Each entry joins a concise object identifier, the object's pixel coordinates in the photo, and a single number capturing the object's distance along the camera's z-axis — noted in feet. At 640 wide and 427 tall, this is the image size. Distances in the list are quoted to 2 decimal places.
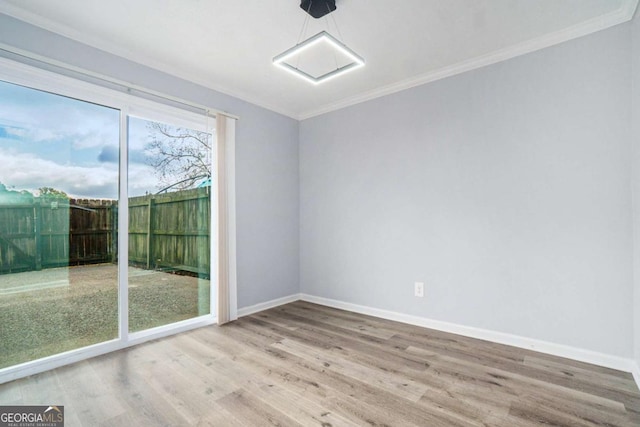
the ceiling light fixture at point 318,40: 6.66
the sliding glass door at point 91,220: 7.47
